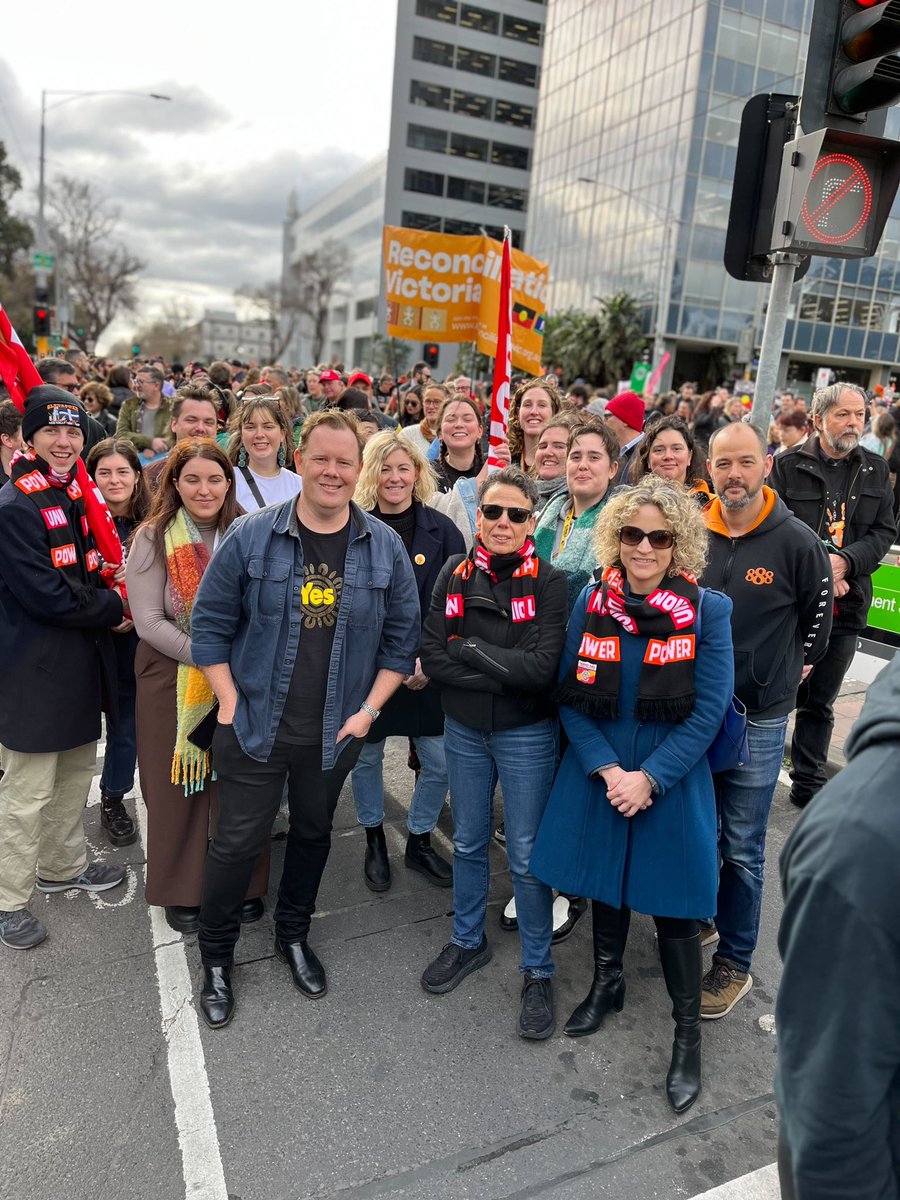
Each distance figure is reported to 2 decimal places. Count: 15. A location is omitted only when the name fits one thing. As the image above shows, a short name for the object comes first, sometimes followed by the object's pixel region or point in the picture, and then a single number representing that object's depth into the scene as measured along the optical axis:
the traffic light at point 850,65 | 3.49
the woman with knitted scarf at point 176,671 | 3.35
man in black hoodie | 3.13
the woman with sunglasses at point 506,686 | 2.97
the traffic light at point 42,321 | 20.16
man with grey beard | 4.47
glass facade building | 34.50
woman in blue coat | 2.67
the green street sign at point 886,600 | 6.14
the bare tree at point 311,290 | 68.06
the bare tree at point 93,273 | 46.47
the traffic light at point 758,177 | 4.00
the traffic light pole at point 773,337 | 4.11
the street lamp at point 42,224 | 21.59
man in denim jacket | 2.92
